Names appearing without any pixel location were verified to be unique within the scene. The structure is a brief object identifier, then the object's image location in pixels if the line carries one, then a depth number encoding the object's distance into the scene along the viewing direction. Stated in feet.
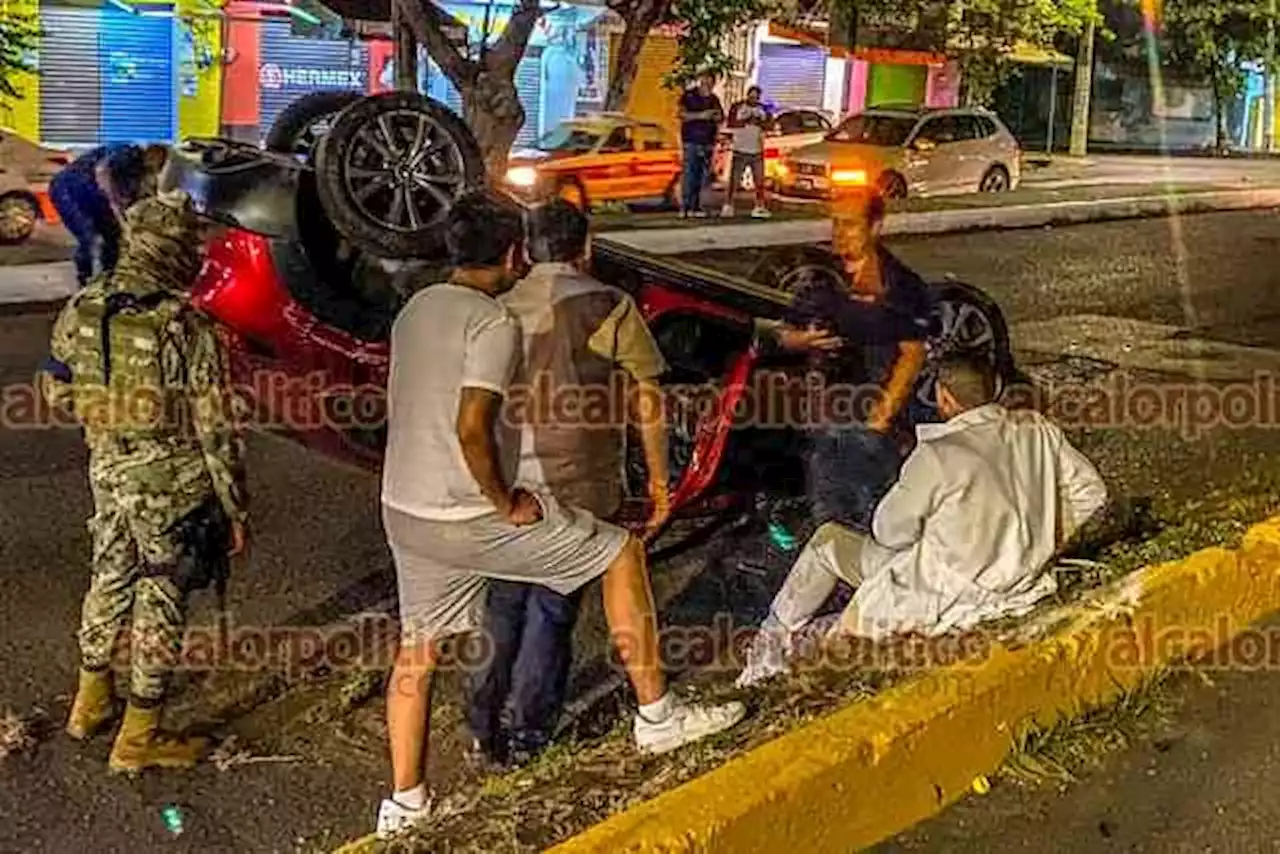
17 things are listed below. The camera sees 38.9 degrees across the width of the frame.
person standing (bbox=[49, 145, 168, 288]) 21.42
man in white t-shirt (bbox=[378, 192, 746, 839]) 13.88
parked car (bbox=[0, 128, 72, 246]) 57.41
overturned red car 21.80
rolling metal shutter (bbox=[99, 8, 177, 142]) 85.51
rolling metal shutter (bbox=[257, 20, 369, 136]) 90.99
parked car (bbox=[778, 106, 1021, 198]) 86.69
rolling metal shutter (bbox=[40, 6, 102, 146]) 83.46
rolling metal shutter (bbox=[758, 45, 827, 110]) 120.26
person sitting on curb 16.34
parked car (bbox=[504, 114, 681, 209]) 76.13
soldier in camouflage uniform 15.49
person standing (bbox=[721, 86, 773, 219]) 76.84
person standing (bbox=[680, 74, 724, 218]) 72.49
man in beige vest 15.40
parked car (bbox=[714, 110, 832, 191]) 87.15
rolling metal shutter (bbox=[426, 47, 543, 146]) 100.22
